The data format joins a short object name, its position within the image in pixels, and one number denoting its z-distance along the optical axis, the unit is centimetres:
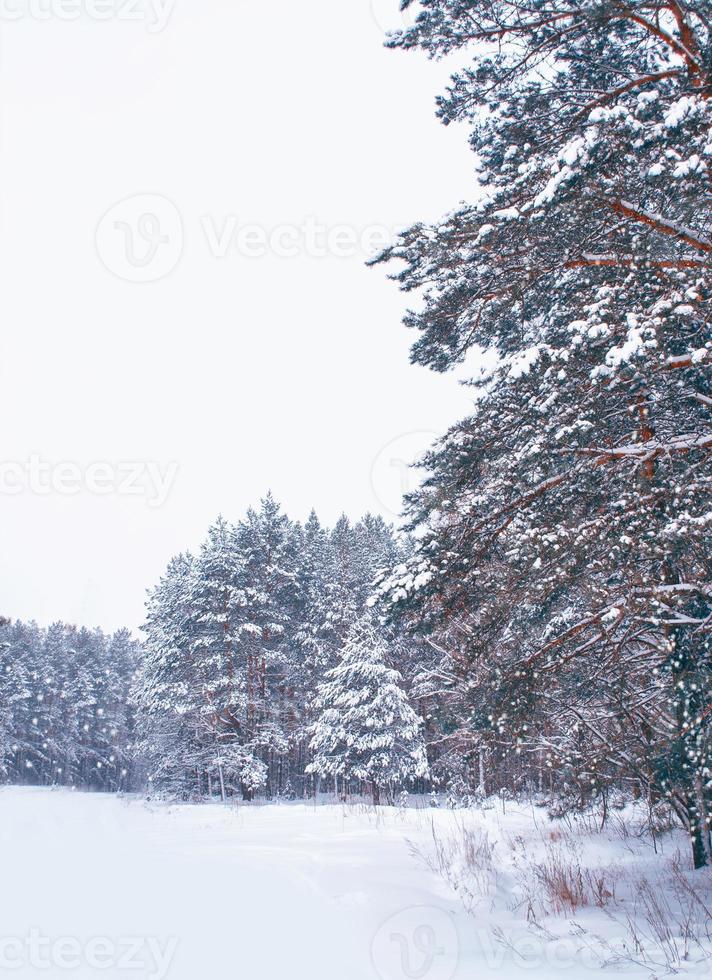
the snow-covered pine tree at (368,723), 2655
